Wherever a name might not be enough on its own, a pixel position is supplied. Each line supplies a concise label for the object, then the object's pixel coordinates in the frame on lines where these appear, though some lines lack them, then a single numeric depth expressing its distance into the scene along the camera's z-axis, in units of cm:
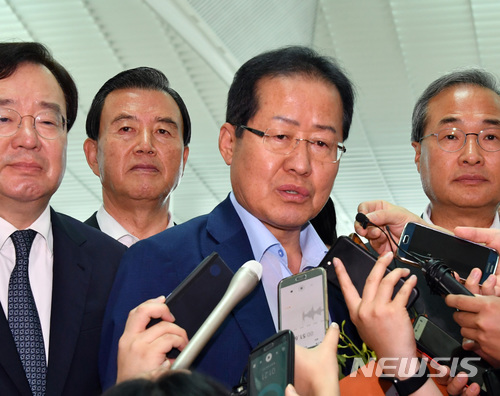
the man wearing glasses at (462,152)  299
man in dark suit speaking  199
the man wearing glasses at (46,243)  220
